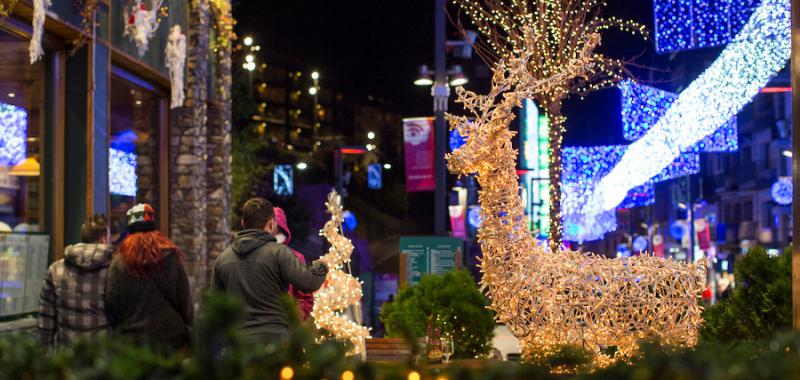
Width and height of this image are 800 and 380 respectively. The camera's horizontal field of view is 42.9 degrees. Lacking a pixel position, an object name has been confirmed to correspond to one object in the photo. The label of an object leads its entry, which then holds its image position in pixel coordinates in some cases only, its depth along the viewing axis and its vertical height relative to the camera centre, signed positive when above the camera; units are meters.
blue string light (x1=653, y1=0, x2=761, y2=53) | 14.95 +2.70
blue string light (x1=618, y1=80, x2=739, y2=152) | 14.37 +1.41
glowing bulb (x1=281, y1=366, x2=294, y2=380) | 2.13 -0.35
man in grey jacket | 5.50 -0.36
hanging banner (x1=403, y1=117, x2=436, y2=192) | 18.81 +1.02
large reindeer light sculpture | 7.25 -0.55
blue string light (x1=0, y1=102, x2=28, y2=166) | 9.21 +0.70
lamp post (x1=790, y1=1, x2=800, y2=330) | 4.51 +0.27
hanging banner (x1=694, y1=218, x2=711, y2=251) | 38.97 -1.19
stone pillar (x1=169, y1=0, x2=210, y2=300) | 14.87 +0.76
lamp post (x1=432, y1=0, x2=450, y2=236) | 14.96 +1.28
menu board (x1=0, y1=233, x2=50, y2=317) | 8.92 -0.56
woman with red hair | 5.74 -0.44
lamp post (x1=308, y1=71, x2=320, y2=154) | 63.58 +6.39
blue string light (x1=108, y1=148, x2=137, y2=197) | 12.40 +0.45
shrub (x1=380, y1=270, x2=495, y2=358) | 10.87 -1.15
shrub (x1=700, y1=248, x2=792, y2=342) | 6.64 -0.64
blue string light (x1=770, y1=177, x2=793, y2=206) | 30.27 +0.39
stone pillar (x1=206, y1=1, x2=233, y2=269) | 16.14 +0.92
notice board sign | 14.00 -0.66
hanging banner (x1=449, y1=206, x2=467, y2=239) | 29.95 -0.39
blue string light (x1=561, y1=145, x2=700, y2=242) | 16.53 +0.63
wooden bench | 8.39 -1.19
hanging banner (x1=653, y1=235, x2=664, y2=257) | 53.85 -2.13
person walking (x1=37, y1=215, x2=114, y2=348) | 5.79 -0.50
